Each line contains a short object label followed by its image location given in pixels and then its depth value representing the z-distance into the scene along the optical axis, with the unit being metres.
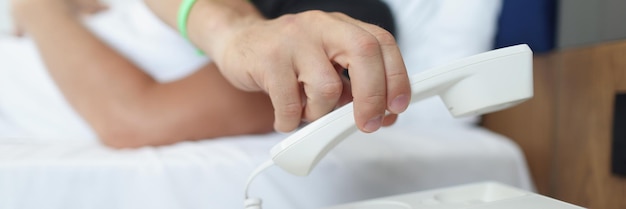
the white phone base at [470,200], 0.38
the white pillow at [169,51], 0.74
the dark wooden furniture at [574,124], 0.57
